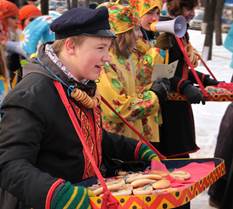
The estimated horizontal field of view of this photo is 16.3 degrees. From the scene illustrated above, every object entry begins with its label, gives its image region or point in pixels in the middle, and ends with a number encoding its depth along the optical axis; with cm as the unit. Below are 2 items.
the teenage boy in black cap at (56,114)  273
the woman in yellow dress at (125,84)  372
